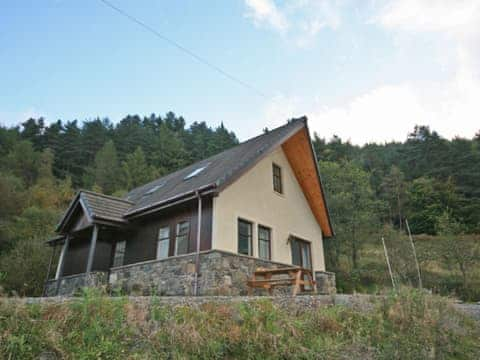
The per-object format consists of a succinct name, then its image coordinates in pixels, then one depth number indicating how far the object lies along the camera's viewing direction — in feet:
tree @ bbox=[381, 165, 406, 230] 116.37
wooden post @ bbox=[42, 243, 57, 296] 43.06
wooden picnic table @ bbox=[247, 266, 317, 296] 23.65
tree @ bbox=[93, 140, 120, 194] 104.82
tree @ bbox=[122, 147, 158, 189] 101.71
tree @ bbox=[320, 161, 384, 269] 76.07
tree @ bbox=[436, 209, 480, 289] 60.22
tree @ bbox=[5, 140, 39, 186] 98.94
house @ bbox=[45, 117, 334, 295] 28.84
